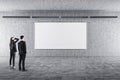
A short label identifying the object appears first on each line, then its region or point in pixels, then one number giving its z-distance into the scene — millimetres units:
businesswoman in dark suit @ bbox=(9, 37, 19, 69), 5601
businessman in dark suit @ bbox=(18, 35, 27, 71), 5132
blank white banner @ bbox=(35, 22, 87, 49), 9343
